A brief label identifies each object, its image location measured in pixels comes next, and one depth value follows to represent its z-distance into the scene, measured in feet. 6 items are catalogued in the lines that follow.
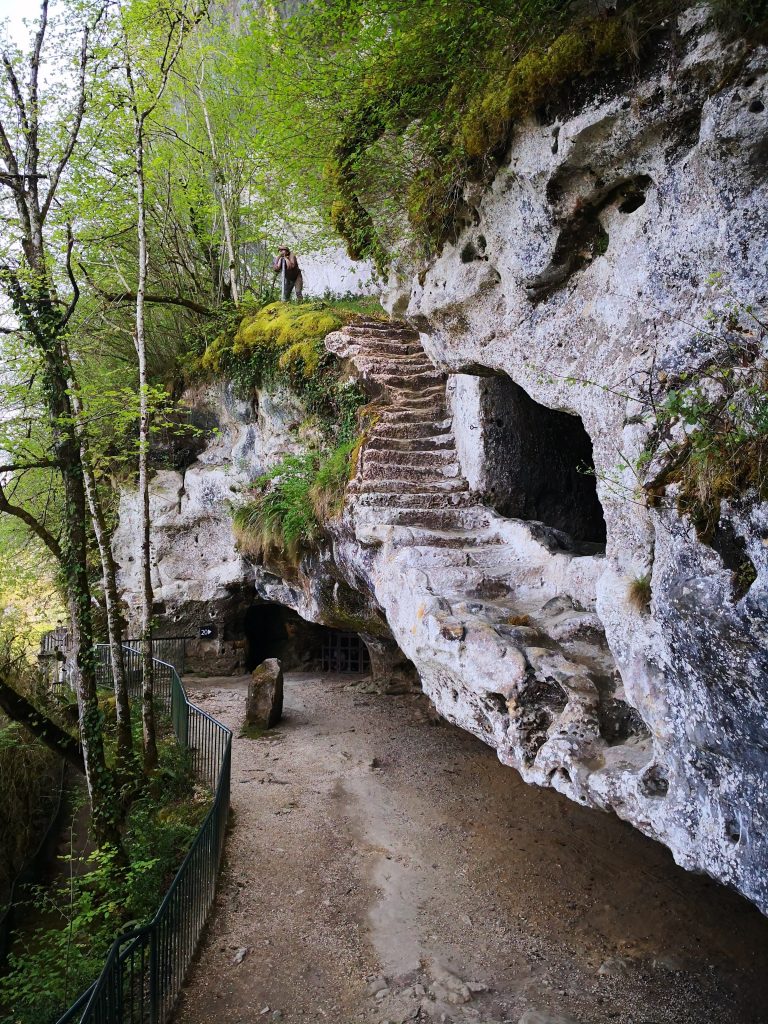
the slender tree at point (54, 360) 26.40
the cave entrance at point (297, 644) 52.47
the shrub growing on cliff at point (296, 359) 41.96
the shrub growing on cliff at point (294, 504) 35.17
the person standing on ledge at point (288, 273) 53.05
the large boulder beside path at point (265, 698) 38.29
